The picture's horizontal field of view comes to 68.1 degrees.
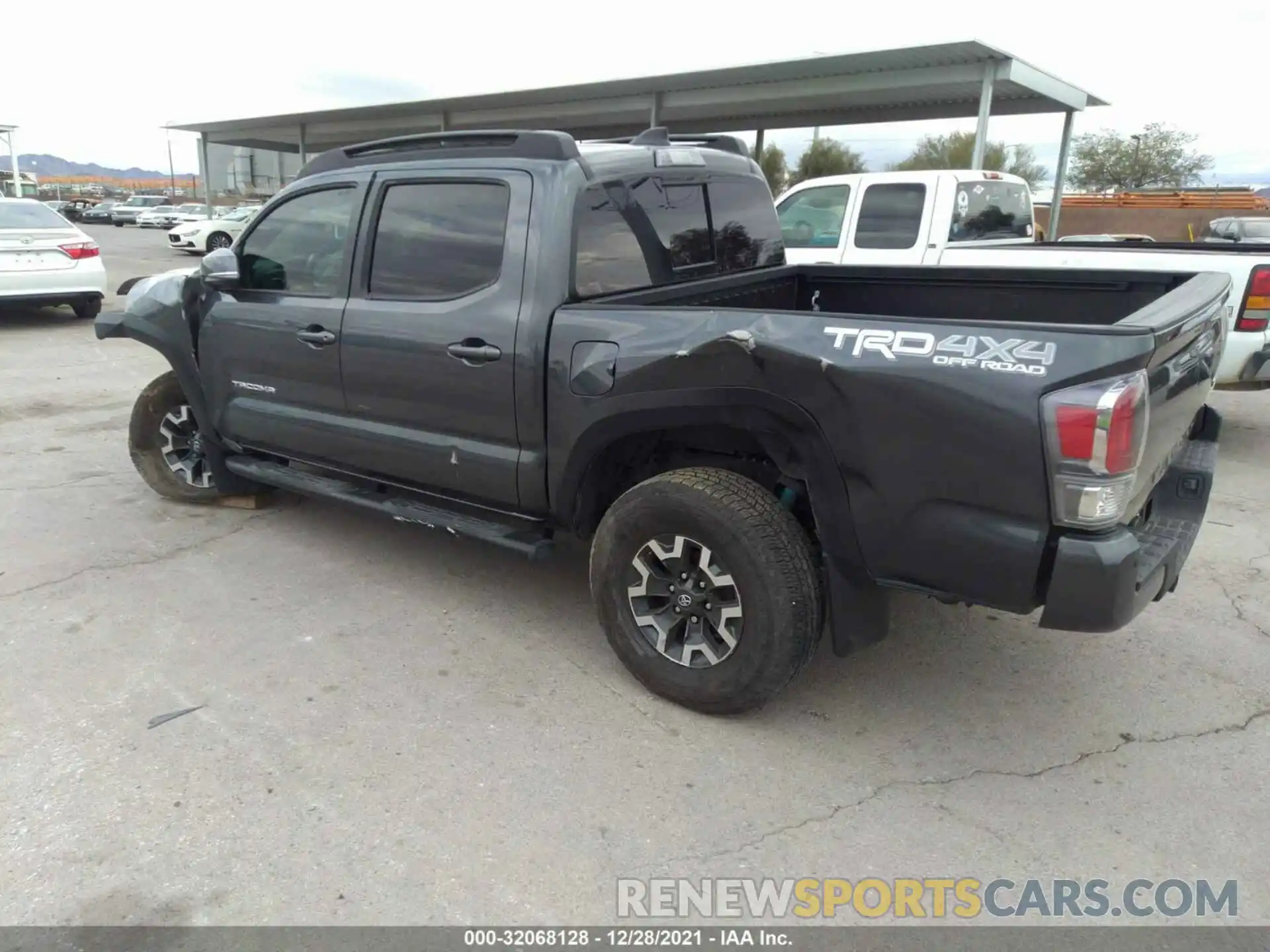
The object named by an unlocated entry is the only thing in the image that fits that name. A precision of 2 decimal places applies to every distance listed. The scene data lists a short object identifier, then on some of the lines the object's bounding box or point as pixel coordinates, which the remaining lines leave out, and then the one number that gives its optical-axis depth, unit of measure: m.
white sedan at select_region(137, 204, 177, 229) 46.97
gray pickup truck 2.55
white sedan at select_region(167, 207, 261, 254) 26.45
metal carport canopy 13.52
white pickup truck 8.12
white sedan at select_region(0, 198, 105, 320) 11.37
